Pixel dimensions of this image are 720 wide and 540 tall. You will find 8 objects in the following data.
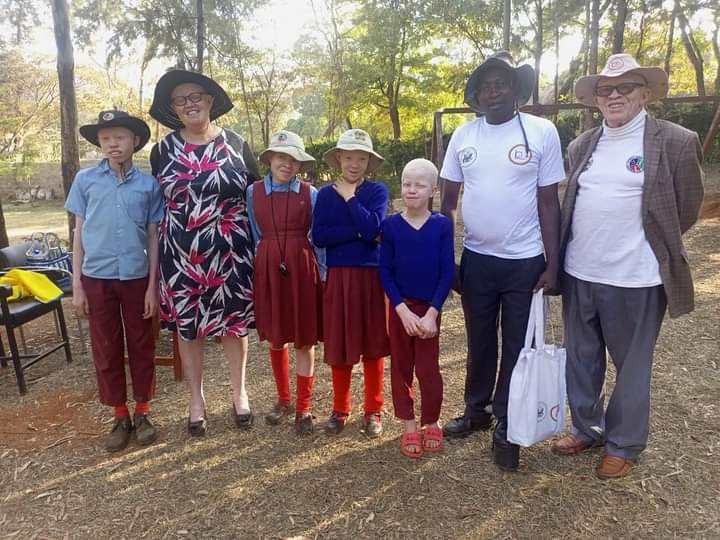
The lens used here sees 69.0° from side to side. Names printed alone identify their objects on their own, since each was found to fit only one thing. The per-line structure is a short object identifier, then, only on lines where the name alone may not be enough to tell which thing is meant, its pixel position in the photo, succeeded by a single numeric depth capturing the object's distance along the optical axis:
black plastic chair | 3.63
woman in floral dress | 2.78
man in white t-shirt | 2.43
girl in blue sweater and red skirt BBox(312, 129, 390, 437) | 2.67
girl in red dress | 2.86
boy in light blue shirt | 2.80
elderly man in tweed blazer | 2.31
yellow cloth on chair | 3.95
